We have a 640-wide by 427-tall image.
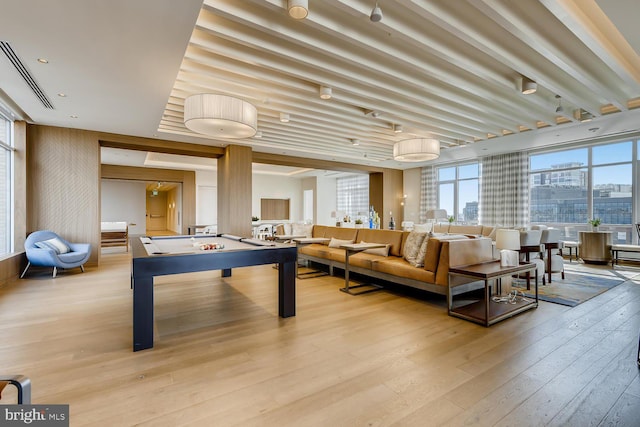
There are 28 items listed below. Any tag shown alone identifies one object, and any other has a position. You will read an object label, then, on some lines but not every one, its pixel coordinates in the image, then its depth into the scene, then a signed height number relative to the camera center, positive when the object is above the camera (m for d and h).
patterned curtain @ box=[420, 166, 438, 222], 11.21 +0.76
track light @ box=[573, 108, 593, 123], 5.68 +1.84
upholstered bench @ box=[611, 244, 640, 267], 6.75 -0.85
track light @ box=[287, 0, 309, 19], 2.45 +1.65
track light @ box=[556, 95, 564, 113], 5.06 +1.86
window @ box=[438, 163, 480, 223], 10.24 +0.70
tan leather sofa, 3.91 -0.80
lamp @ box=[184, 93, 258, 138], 3.70 +1.20
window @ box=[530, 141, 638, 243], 7.37 +0.61
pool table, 2.74 -0.55
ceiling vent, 3.13 +1.65
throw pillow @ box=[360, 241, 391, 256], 5.30 -0.73
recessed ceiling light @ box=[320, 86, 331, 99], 4.44 +1.75
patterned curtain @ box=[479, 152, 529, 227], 8.76 +0.62
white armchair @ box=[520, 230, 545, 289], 5.10 -0.58
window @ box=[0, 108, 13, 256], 5.41 +0.40
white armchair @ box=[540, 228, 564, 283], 5.54 -0.67
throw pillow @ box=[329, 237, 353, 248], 6.21 -0.67
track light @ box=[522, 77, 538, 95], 4.25 +1.78
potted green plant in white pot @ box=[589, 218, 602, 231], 7.32 -0.29
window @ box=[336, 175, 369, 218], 13.99 +0.74
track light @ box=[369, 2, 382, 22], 2.56 +1.68
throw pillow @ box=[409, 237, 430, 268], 4.29 -0.64
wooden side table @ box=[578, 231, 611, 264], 7.03 -0.83
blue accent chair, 5.34 -0.86
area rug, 4.35 -1.25
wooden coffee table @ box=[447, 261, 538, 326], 3.38 -1.20
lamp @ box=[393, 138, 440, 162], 5.87 +1.21
